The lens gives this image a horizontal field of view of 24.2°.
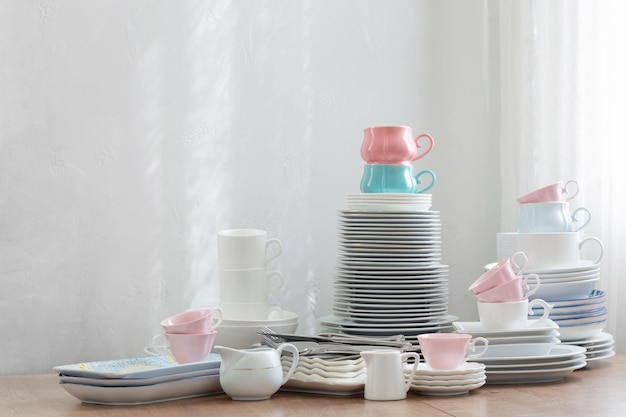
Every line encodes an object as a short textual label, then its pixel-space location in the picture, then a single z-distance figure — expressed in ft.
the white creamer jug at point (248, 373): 8.62
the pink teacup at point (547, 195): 9.69
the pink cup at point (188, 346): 8.93
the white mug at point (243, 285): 9.68
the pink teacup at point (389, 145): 9.74
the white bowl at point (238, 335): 9.53
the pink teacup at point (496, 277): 9.22
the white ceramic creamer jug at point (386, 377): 8.66
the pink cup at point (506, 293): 9.19
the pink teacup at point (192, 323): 8.99
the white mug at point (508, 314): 9.21
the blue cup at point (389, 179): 9.72
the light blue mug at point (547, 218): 9.65
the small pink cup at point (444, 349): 8.75
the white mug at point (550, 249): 9.55
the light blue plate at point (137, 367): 8.53
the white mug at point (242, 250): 9.70
